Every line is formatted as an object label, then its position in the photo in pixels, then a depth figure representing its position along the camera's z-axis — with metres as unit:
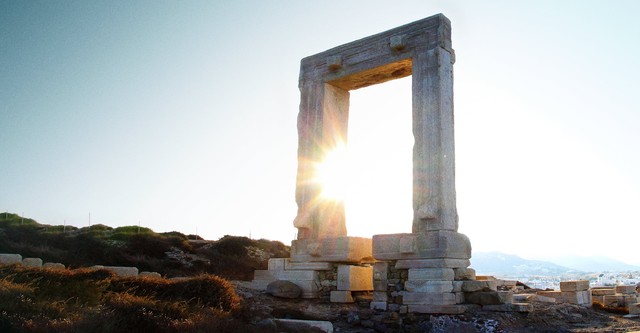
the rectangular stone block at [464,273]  10.73
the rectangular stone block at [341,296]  11.85
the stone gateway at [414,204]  10.59
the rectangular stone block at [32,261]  13.92
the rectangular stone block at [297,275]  12.40
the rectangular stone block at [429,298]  10.15
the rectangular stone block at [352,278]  11.94
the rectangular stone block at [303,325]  9.00
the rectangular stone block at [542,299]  12.56
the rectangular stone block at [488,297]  10.27
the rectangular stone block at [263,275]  14.17
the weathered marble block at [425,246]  10.53
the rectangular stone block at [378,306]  10.96
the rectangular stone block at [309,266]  12.38
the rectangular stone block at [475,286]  10.54
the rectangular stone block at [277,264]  13.33
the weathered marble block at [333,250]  12.12
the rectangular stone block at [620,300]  13.43
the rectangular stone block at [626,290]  15.82
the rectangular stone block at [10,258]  13.52
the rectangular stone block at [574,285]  13.47
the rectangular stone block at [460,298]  10.36
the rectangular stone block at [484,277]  12.10
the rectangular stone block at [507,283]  15.17
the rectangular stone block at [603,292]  15.04
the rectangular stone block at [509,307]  10.15
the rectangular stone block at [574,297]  13.39
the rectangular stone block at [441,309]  10.07
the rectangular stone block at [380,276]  11.22
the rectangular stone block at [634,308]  13.03
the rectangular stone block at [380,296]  11.08
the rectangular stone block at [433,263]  10.44
